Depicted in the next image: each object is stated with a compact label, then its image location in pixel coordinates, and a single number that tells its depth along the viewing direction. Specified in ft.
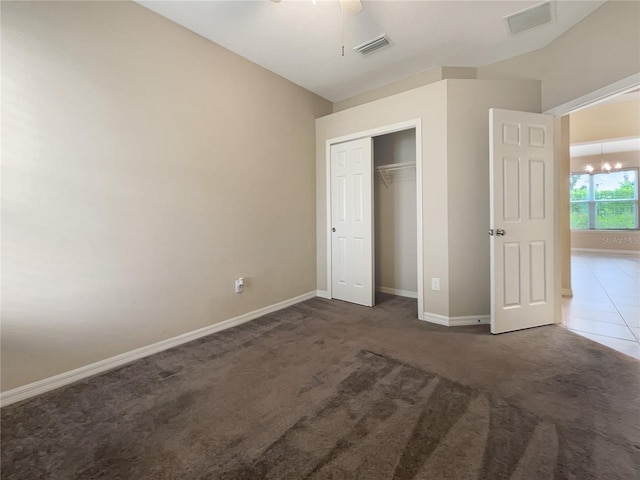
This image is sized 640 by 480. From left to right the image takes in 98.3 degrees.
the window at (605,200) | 24.12
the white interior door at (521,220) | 8.45
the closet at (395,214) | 12.80
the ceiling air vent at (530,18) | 7.56
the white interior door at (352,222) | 11.57
